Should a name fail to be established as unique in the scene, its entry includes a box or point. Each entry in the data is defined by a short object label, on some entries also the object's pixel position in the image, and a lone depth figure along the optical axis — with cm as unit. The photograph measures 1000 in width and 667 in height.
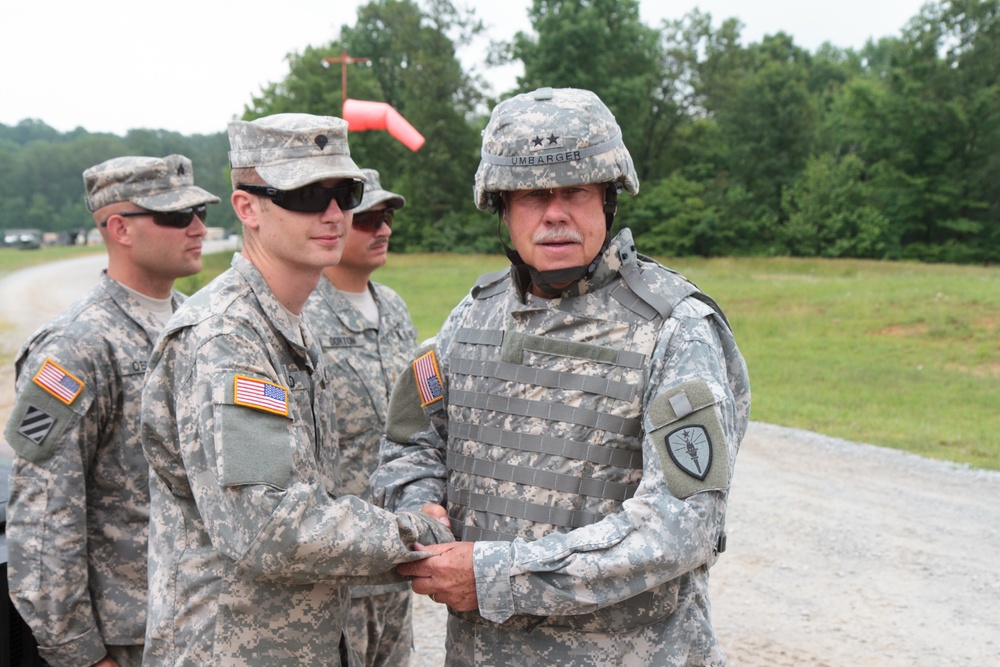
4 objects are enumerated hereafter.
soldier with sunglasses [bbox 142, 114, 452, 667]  204
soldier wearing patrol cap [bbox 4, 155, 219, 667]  277
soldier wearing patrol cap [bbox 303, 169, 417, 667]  371
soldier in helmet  208
